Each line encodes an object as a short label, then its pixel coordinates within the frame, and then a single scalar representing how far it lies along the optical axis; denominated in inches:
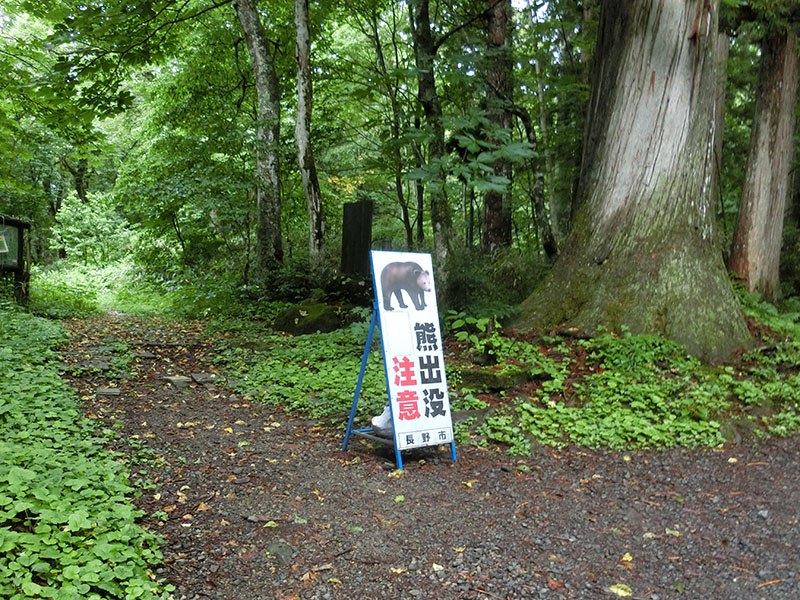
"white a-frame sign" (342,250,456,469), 165.8
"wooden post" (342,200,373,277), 394.0
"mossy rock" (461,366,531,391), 209.2
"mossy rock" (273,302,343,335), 332.5
